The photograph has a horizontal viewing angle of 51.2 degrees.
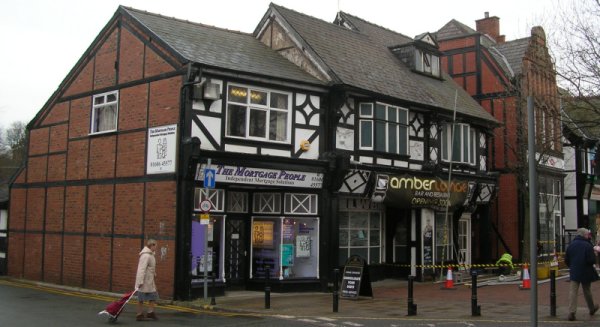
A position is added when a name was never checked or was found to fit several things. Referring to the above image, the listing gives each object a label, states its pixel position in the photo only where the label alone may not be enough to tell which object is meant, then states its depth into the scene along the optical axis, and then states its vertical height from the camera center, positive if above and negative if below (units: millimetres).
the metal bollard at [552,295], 12798 -1422
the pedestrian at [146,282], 12641 -1273
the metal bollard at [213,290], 14770 -1728
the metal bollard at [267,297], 14134 -1729
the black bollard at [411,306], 13241 -1746
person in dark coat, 12203 -807
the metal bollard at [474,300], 12914 -1554
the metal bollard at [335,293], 13780 -1569
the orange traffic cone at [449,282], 19031 -1774
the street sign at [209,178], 15133 +1028
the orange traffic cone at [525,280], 18391 -1610
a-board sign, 16047 -1472
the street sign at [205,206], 14883 +344
